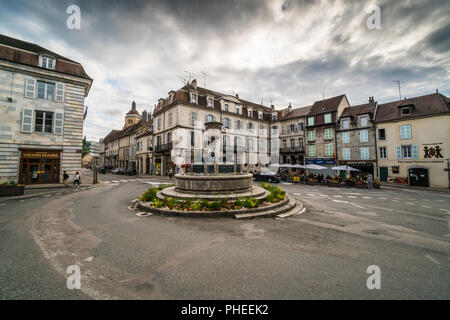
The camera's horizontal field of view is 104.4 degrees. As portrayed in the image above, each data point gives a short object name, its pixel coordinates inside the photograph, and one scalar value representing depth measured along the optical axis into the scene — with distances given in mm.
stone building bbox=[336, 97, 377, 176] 23703
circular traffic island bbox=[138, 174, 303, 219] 6852
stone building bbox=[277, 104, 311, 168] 31067
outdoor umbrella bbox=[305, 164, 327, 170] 23108
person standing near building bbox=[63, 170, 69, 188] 14984
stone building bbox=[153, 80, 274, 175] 25609
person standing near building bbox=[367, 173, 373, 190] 16656
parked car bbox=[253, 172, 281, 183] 21812
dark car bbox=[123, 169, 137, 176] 31889
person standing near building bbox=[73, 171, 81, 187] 15828
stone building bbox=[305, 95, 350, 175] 27156
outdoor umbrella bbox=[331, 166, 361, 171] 20458
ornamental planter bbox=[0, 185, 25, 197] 10570
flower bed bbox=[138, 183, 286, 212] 6945
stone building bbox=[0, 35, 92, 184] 14617
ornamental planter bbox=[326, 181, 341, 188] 18853
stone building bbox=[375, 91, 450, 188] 18703
